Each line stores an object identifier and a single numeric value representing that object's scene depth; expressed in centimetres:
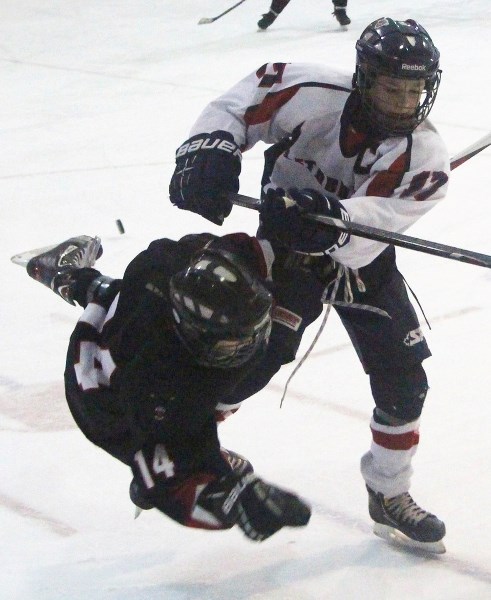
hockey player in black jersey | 999
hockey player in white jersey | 1043
